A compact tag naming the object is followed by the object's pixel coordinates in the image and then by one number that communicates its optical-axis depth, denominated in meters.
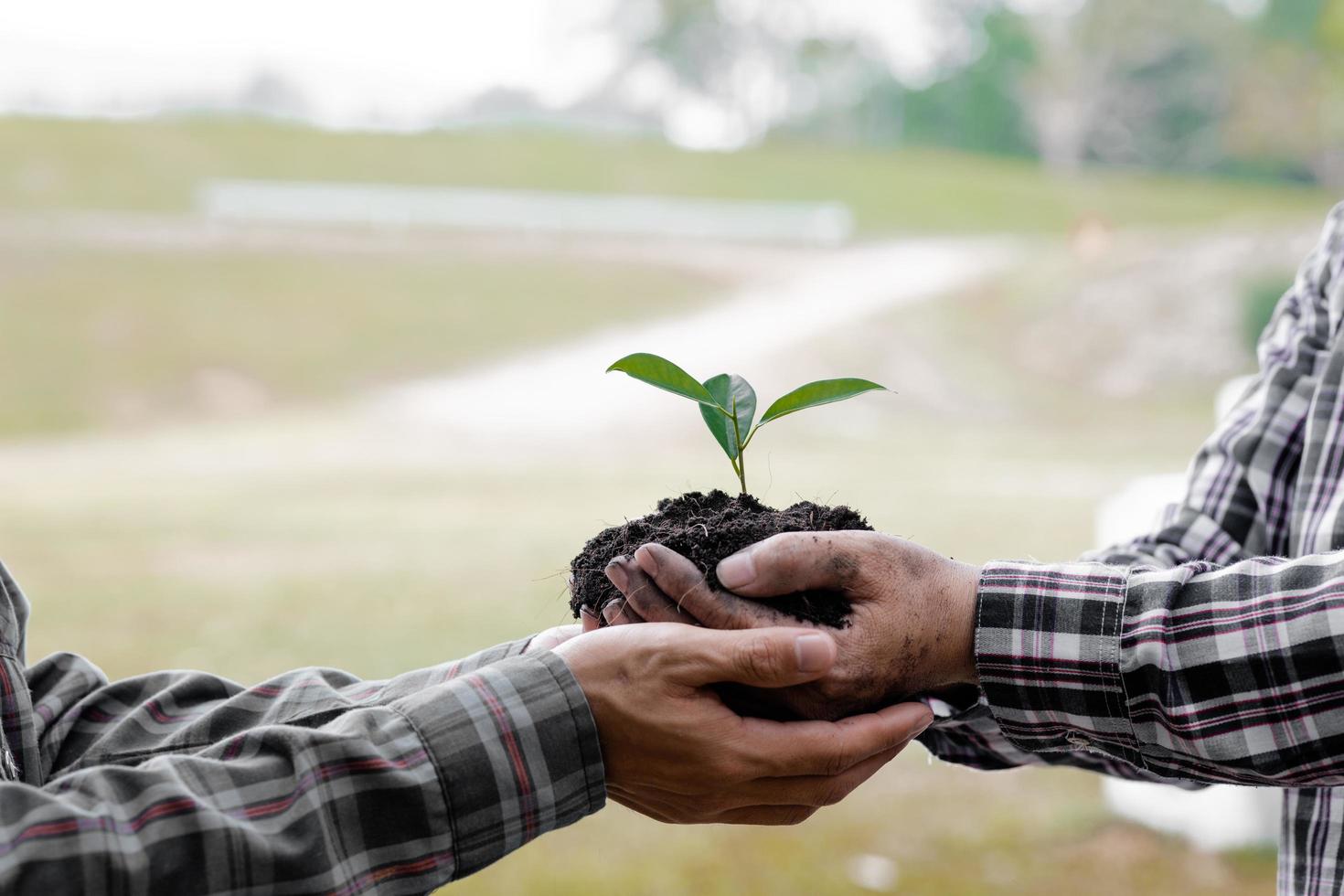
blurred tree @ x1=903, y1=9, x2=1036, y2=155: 22.44
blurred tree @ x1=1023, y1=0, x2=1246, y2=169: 21.17
